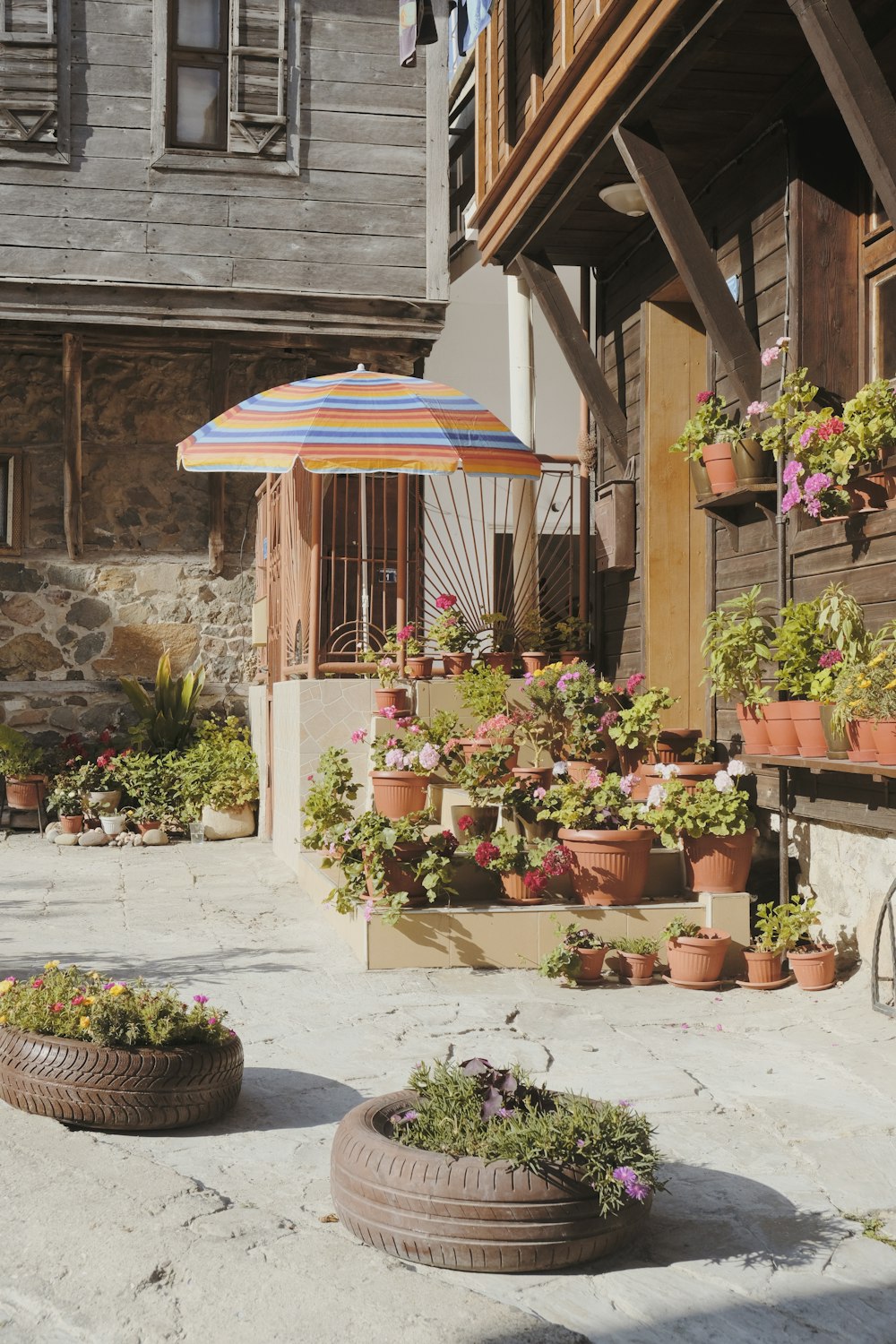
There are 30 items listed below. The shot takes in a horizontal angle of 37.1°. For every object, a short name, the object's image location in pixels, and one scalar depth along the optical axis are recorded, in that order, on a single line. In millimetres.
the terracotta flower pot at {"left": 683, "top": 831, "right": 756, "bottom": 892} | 6266
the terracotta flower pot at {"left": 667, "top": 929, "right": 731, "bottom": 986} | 5883
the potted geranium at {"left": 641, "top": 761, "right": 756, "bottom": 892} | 6227
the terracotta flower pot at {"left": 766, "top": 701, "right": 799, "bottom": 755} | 5770
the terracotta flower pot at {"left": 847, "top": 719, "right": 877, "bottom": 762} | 5133
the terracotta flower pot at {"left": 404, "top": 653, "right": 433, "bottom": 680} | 8906
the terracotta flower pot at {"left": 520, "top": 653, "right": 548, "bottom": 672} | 8711
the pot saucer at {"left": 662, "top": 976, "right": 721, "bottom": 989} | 5902
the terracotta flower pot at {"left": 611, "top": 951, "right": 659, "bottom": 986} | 5996
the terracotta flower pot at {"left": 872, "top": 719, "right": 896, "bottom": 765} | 4934
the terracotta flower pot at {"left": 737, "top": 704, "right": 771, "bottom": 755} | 5977
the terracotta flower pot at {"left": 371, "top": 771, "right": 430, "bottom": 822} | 7527
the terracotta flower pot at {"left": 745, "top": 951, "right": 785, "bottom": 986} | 5855
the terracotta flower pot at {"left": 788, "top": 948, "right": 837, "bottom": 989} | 5746
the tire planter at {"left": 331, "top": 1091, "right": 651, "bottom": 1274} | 3002
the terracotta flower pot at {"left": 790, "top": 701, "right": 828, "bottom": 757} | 5570
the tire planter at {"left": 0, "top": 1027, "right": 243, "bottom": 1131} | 3834
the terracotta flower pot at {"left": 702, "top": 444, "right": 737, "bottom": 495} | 6559
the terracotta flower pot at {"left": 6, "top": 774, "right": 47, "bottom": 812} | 11094
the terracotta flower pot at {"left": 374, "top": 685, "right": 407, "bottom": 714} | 8398
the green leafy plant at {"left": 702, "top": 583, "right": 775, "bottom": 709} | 6066
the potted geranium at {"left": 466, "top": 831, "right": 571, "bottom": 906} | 6332
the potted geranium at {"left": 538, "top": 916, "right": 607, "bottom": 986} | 5852
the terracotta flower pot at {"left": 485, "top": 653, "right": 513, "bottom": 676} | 8938
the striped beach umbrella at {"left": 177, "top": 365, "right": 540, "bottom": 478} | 7648
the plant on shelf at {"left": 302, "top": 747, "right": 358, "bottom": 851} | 7109
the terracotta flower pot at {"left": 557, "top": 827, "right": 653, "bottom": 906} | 6305
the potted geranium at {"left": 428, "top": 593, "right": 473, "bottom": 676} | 8852
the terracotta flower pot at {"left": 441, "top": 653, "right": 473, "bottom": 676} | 8836
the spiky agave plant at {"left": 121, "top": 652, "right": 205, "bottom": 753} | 11547
